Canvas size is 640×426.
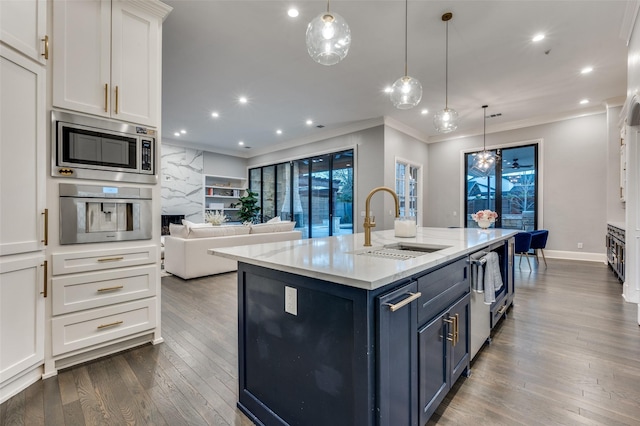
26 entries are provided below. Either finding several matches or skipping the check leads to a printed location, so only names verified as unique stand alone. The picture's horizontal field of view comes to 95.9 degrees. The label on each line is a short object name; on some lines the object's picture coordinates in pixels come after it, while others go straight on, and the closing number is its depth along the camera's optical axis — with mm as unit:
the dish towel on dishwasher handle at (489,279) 2074
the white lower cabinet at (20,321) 1703
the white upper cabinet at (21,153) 1710
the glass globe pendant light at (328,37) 1947
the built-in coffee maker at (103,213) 2072
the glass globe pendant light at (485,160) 5961
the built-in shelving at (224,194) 9188
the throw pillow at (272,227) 5436
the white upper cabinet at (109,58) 2041
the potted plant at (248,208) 9188
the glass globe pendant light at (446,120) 3516
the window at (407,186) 6949
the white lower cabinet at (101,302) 2035
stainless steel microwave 2033
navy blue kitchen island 1086
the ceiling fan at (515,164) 6727
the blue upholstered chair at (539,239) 5172
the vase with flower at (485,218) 3432
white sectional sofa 4469
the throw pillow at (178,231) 4629
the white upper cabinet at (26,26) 1706
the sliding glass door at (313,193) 7242
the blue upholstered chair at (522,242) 4816
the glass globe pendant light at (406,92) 2762
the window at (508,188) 6566
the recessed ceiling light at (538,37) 3344
